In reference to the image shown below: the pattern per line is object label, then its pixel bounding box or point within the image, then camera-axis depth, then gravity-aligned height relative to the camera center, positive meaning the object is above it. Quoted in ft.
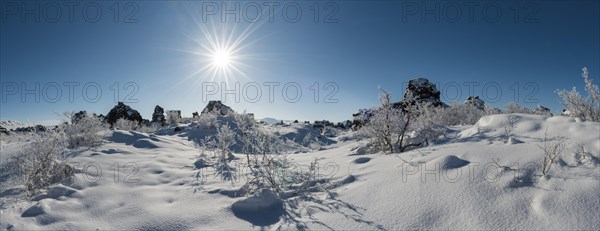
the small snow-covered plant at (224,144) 22.63 -1.80
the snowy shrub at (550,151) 10.53 -1.18
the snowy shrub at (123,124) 46.25 -0.71
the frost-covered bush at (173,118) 71.08 +0.22
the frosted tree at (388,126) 19.40 -0.51
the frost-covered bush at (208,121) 47.19 -0.32
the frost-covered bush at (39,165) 13.03 -1.92
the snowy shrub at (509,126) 15.43 -0.43
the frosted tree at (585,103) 16.90 +0.72
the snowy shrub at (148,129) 52.27 -1.68
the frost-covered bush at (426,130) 19.47 -0.78
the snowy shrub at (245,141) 18.79 -1.31
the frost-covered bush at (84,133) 23.61 -0.97
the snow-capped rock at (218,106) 80.58 +3.26
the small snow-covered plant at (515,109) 36.81 +0.88
